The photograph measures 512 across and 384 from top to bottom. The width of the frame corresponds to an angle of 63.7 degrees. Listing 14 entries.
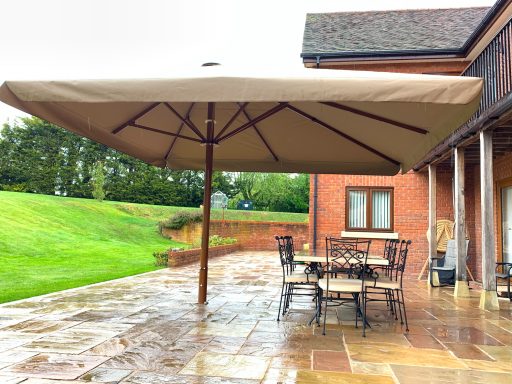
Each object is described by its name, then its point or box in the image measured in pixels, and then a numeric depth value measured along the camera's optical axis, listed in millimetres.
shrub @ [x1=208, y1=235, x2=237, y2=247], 15953
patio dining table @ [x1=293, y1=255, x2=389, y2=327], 4465
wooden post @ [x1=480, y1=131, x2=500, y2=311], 6043
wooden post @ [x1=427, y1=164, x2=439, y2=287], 8961
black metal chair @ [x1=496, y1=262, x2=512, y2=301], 6196
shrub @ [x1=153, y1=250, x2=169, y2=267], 10838
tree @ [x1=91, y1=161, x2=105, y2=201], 22328
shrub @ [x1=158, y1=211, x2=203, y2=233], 20469
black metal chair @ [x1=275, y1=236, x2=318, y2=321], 4789
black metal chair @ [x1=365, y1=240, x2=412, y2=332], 4316
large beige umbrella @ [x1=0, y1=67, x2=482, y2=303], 3025
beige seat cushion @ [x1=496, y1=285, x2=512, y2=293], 6168
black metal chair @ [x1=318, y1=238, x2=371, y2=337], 4137
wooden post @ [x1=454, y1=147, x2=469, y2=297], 6994
